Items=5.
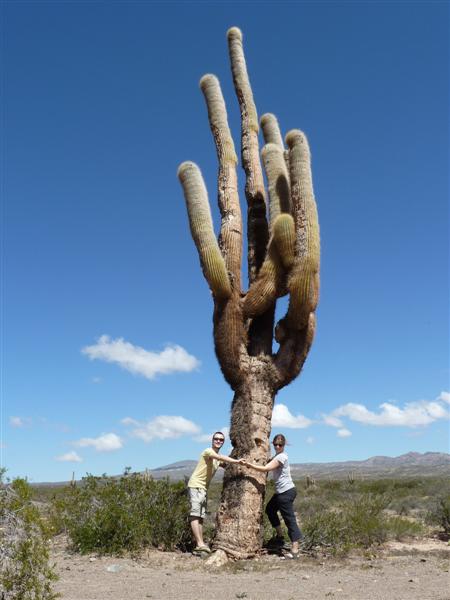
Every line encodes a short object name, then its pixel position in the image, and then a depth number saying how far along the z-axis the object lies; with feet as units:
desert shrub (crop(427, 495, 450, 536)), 36.32
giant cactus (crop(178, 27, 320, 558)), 25.16
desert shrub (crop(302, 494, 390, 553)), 27.55
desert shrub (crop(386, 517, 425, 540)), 32.81
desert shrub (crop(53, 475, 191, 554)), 25.40
